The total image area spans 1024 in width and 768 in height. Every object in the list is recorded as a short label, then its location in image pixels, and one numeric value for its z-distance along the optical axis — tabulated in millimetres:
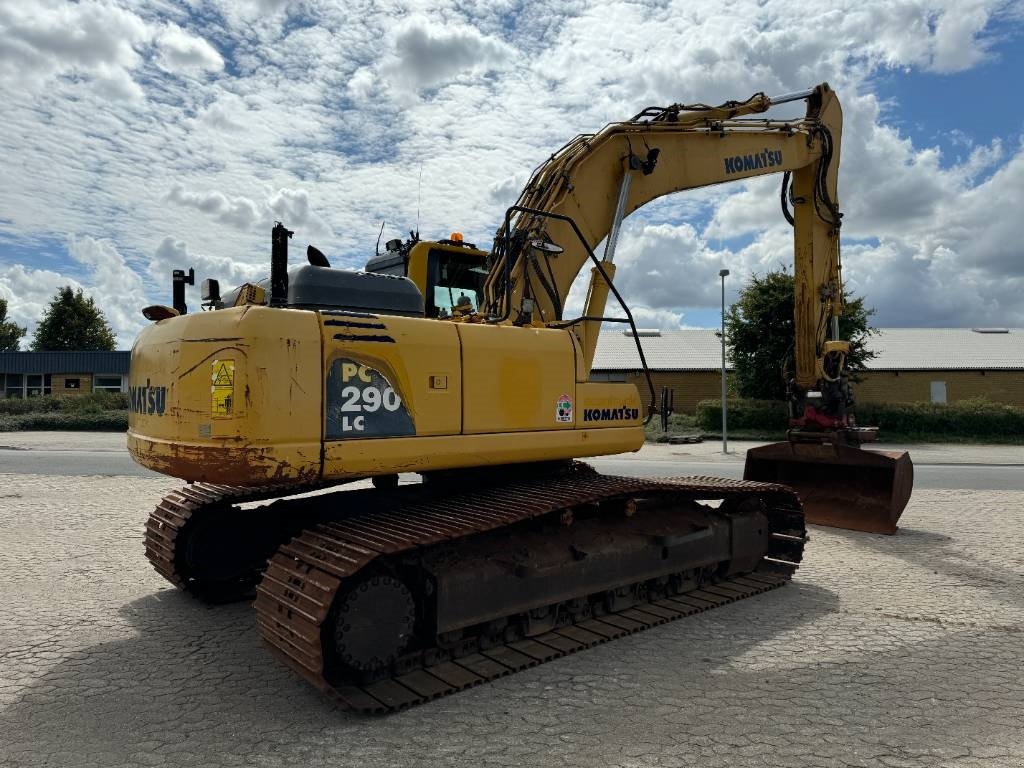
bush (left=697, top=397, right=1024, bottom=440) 25984
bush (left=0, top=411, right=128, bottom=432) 28156
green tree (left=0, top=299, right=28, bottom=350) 50031
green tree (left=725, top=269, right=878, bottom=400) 26609
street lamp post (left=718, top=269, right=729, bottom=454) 20638
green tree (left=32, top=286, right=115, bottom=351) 48281
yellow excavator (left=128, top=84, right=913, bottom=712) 4184
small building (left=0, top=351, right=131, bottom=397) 37531
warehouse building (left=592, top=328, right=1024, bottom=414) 34719
